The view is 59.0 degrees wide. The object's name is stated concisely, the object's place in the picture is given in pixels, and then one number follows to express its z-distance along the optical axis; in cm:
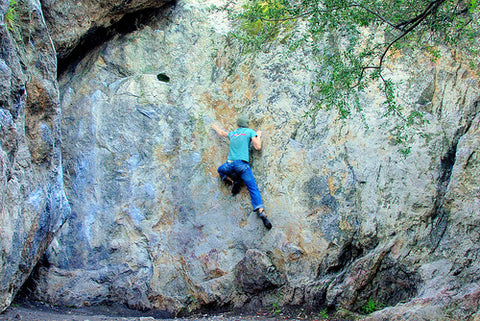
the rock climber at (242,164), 910
